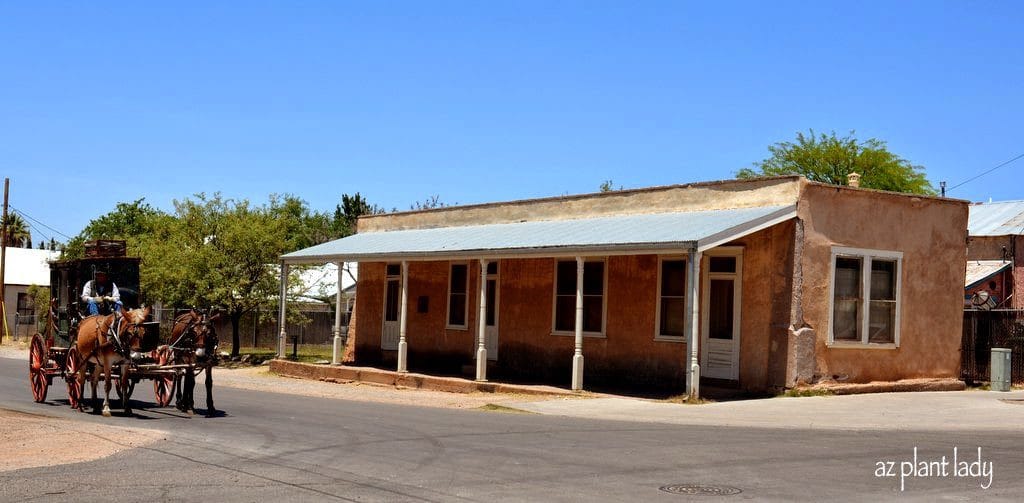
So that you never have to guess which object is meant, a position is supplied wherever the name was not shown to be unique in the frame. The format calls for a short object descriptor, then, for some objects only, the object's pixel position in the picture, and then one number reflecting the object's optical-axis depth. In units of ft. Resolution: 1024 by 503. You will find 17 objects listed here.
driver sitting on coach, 52.88
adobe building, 66.03
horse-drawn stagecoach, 49.60
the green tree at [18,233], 282.15
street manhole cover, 29.66
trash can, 72.90
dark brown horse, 50.03
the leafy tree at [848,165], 166.81
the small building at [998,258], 113.19
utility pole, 150.84
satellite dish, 90.18
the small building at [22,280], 191.42
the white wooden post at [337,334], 94.43
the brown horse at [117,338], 49.34
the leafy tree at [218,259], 110.73
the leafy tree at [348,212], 251.19
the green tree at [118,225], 177.88
